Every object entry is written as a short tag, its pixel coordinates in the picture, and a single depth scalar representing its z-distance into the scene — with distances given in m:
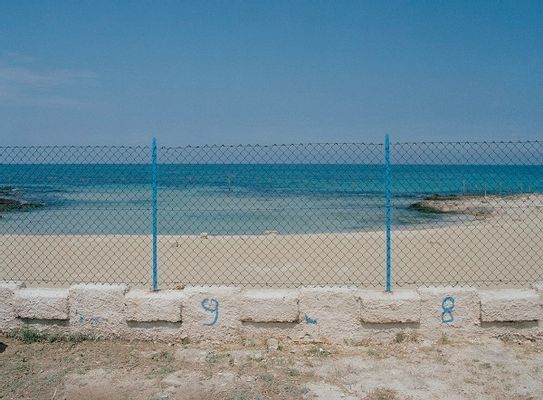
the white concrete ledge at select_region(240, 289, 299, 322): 5.71
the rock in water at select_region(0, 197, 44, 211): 23.78
